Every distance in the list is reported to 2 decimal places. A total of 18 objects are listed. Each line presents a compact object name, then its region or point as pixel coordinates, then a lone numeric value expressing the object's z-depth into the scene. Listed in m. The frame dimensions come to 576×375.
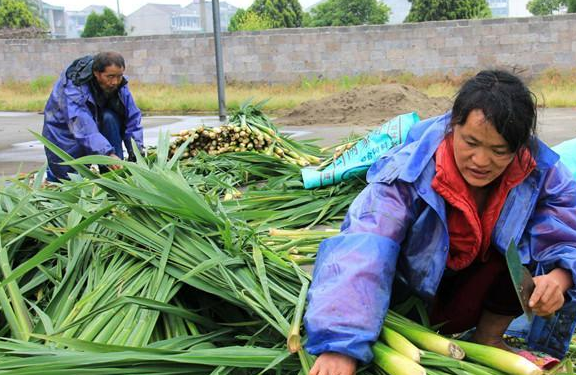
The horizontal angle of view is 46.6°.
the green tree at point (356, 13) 40.72
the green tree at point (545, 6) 47.00
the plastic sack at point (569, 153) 2.63
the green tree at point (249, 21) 27.06
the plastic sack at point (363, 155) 3.45
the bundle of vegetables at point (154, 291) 1.52
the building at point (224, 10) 93.56
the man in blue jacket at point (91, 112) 4.23
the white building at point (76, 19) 98.19
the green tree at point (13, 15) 32.28
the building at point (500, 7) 119.25
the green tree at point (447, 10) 23.03
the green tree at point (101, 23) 35.00
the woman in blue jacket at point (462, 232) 1.56
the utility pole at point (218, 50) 10.33
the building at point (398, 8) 106.79
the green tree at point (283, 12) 31.66
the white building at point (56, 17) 77.69
